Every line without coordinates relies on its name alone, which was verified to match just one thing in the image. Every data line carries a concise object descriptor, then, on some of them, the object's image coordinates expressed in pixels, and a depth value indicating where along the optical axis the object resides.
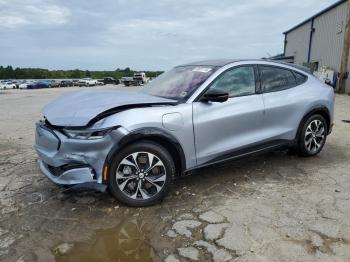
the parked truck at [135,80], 51.66
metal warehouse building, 22.36
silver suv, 3.55
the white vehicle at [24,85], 58.17
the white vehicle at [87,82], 63.21
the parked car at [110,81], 69.62
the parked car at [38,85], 58.47
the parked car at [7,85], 57.18
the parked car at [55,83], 63.27
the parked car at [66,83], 63.94
